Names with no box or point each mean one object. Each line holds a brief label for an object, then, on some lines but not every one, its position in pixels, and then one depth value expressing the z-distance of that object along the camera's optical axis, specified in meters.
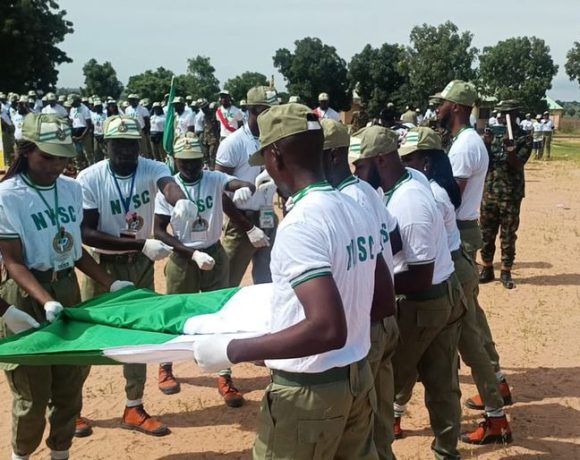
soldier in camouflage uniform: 8.73
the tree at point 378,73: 42.44
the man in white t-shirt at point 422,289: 3.67
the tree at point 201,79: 50.81
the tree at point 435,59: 39.38
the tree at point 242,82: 51.55
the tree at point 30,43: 38.25
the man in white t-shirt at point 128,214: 4.58
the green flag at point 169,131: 8.60
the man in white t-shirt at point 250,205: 6.26
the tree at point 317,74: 45.16
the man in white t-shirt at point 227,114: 16.20
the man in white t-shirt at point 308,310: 2.23
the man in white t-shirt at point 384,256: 3.29
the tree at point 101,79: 53.09
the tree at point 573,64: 53.09
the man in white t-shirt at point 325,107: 16.33
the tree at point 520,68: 44.78
